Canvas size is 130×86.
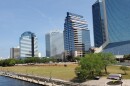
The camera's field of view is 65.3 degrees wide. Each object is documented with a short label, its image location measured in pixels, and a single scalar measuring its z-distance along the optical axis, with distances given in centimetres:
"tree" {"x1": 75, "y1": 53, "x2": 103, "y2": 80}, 4033
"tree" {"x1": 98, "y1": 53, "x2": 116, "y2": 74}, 4553
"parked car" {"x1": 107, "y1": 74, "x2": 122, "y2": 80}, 3819
